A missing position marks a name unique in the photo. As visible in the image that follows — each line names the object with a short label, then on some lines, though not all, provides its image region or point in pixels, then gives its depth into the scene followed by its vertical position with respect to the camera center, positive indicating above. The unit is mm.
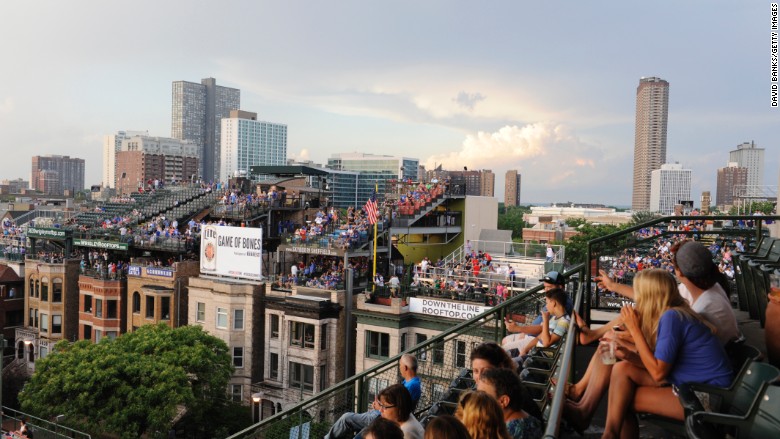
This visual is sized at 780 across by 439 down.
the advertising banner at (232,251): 40500 -3892
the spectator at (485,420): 4695 -1550
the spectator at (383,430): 4902 -1721
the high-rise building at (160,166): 193625 +5417
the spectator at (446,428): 4371 -1512
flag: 37938 -1035
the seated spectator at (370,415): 7812 -2668
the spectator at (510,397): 5441 -1615
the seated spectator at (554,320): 8102 -1467
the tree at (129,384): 31328 -9518
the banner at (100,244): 49388 -4545
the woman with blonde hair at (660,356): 5254 -1194
